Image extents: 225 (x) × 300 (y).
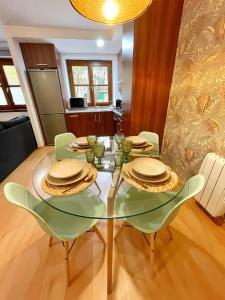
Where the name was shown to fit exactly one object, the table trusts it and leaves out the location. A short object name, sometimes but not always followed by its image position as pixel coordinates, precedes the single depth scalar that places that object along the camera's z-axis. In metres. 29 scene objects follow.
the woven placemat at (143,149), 1.47
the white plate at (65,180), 0.94
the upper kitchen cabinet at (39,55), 2.97
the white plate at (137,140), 1.50
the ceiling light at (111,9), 0.89
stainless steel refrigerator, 3.14
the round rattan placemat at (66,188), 0.90
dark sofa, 2.33
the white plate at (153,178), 0.96
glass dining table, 0.91
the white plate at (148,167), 0.99
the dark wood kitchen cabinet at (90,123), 3.68
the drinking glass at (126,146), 1.30
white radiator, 1.37
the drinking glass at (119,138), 1.39
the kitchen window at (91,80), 4.00
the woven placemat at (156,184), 0.92
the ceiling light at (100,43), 2.95
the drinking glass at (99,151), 1.22
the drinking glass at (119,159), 1.18
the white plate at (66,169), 0.97
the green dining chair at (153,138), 1.64
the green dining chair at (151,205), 0.92
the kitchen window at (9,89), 3.63
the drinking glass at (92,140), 1.35
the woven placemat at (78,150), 1.44
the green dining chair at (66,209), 0.90
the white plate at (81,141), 1.49
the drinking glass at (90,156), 1.23
